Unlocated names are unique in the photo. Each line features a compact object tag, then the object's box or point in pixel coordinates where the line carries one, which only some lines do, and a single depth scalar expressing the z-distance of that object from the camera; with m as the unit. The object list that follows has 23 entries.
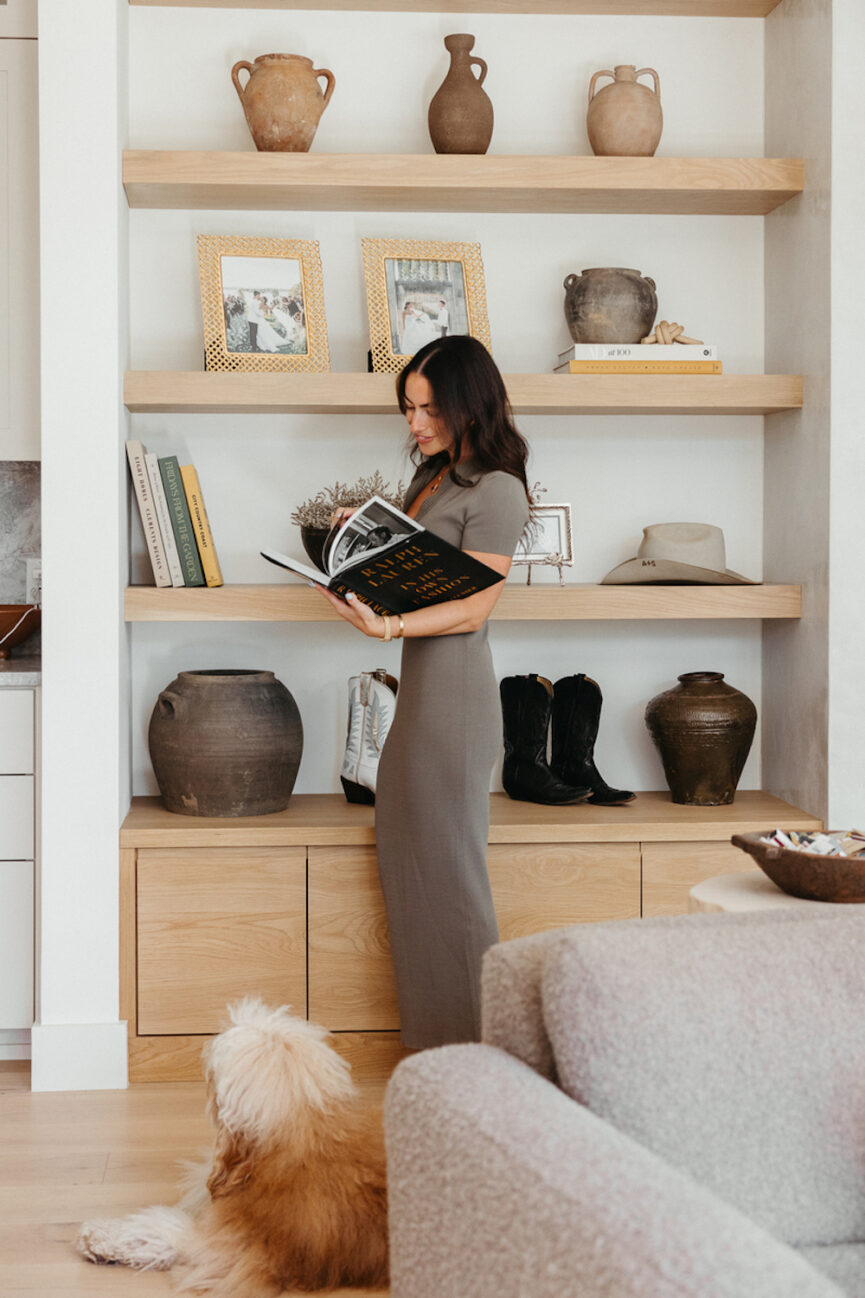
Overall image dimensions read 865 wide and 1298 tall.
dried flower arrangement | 2.82
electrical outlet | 3.12
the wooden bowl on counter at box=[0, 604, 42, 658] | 2.92
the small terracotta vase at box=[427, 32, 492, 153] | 2.82
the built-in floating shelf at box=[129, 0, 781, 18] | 2.94
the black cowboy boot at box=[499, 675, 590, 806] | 2.88
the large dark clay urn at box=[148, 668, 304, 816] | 2.69
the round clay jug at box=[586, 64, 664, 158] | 2.84
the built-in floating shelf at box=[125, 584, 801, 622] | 2.72
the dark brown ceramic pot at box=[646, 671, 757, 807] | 2.84
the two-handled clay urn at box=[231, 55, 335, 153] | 2.74
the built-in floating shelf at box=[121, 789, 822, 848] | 2.62
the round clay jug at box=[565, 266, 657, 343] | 2.87
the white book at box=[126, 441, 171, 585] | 2.75
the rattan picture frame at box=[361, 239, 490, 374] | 2.88
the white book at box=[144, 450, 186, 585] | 2.76
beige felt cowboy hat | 2.85
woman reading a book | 2.32
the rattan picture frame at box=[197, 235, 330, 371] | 2.83
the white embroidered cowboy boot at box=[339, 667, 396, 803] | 2.82
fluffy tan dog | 1.68
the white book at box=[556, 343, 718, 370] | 2.85
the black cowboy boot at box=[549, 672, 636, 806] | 2.91
